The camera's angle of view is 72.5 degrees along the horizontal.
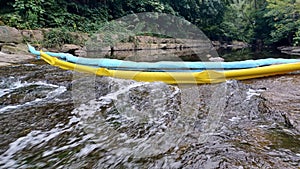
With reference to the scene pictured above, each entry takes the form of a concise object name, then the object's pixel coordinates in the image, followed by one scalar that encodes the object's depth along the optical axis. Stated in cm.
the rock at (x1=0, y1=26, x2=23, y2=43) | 529
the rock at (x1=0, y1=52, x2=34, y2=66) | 365
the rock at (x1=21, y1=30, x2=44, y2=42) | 595
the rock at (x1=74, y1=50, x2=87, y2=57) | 618
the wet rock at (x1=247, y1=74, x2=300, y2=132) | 118
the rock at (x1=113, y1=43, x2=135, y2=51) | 833
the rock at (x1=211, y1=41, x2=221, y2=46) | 1577
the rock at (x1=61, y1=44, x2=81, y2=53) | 651
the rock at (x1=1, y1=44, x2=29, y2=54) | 484
